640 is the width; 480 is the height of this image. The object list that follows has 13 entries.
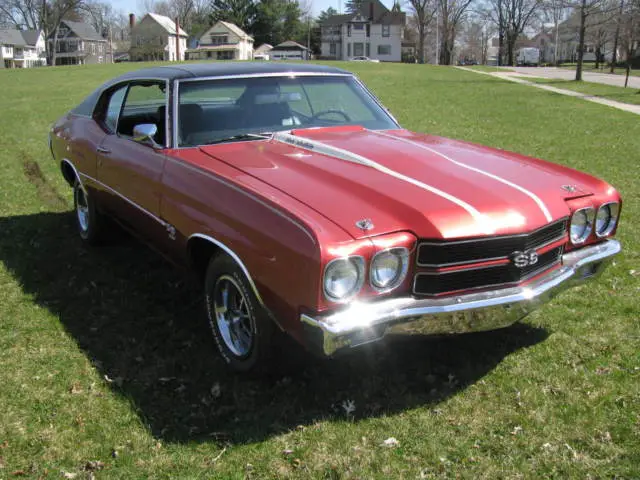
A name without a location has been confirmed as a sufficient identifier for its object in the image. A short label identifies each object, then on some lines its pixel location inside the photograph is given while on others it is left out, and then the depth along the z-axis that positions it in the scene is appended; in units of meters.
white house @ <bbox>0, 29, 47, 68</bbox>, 79.81
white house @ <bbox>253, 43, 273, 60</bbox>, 79.39
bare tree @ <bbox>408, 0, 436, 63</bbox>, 67.25
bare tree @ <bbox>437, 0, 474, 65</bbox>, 70.56
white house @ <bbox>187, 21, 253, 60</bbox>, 75.50
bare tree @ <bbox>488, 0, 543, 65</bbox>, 69.00
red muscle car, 2.88
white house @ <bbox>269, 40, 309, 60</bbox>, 76.69
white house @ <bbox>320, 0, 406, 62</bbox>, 81.44
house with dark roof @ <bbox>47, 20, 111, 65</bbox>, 85.56
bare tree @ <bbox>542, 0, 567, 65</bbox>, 26.66
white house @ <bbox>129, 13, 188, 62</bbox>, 75.56
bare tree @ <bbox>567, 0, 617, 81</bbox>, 26.61
